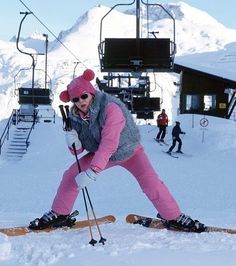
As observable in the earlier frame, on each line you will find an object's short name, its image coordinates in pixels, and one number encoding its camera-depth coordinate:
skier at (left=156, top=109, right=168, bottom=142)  21.95
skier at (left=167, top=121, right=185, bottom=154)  19.77
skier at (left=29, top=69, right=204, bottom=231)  4.16
